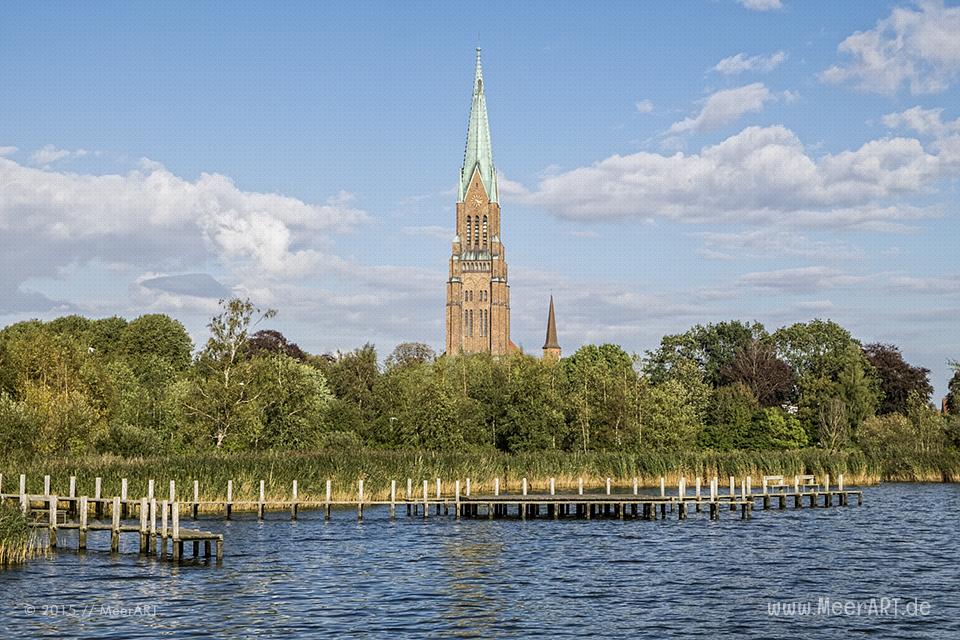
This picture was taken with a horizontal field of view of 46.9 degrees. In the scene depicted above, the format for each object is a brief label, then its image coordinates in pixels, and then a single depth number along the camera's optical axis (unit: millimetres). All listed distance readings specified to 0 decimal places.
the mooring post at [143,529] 38344
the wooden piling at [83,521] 40000
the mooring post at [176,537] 36688
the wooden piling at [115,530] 39125
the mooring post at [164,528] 37688
